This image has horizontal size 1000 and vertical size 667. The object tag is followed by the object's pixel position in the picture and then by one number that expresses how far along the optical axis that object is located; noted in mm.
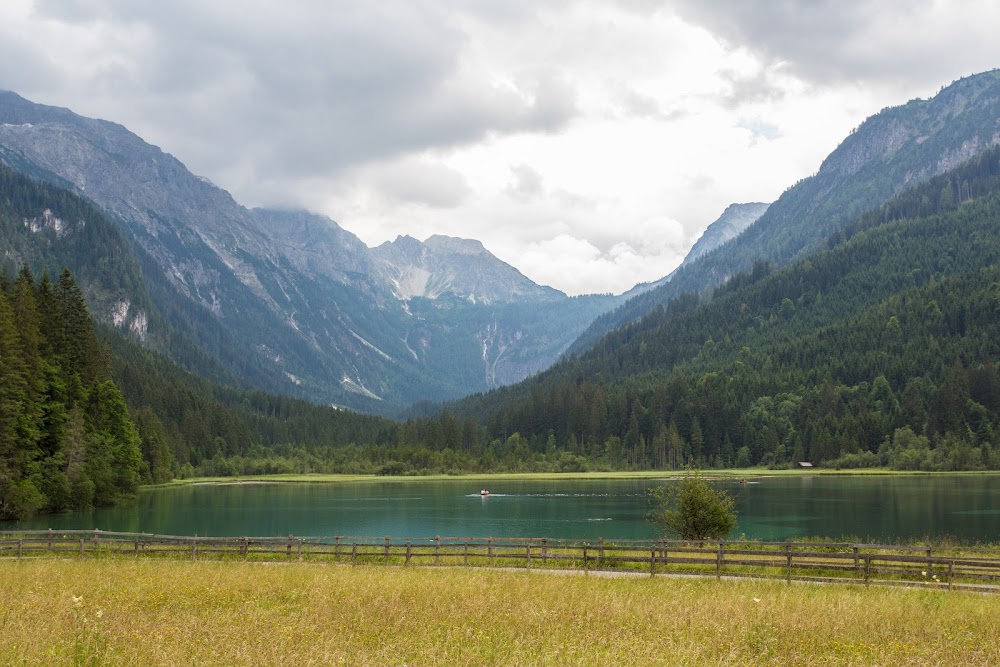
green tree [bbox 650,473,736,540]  54531
